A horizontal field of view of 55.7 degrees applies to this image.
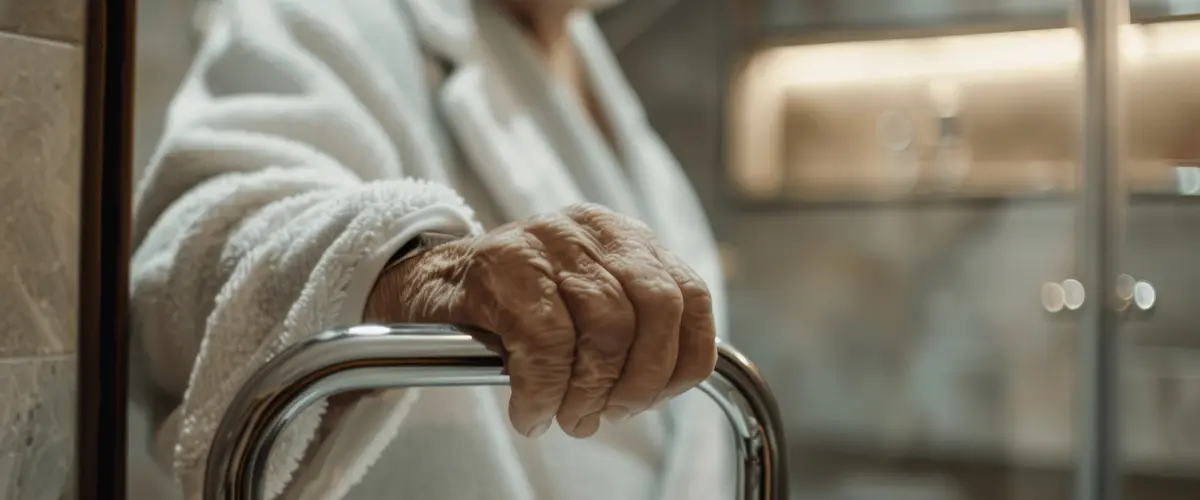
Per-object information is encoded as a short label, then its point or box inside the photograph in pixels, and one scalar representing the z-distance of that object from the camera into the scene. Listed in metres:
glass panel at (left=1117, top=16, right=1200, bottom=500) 1.11
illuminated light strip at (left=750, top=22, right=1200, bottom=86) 1.20
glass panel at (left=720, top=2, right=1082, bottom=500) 1.25
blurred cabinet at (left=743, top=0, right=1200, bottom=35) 1.27
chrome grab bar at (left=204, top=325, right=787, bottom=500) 0.38
